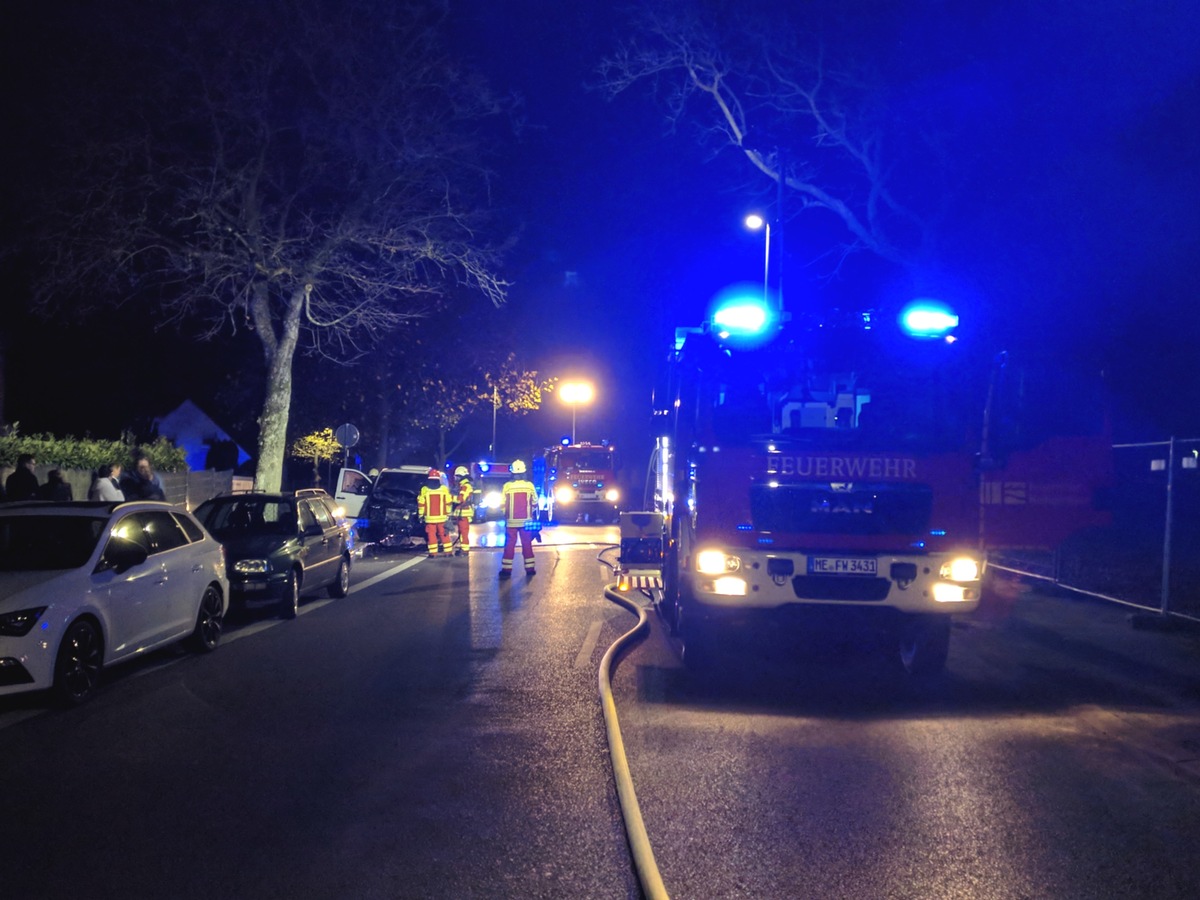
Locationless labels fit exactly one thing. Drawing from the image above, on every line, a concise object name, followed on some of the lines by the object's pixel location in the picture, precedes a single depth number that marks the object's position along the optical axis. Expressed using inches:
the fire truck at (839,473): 342.6
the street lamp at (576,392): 1416.7
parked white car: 291.0
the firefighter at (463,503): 792.3
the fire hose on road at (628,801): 173.8
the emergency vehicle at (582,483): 1199.6
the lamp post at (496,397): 1555.7
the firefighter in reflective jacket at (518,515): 639.1
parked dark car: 469.1
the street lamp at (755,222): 988.3
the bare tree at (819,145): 977.5
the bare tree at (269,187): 780.0
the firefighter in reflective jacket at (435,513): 745.0
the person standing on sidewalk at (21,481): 584.1
